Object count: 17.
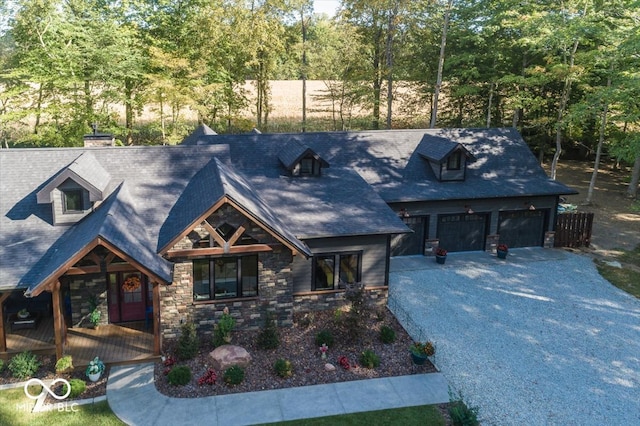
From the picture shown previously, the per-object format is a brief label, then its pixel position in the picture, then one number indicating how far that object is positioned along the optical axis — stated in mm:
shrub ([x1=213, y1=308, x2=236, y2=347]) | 15734
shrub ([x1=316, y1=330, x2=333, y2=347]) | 15883
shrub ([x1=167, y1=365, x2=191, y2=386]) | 13734
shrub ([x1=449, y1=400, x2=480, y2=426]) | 11930
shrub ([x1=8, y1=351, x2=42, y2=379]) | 13828
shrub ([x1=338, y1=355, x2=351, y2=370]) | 14852
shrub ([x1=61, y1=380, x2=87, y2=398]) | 13156
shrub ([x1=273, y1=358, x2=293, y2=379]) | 14281
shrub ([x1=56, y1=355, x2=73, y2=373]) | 13844
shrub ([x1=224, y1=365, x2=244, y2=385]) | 13820
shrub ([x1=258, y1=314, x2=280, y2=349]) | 15727
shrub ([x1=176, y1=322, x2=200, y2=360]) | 14906
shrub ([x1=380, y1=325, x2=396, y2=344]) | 16297
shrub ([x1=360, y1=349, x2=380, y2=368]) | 14953
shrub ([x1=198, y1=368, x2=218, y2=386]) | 13830
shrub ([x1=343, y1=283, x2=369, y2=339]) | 16000
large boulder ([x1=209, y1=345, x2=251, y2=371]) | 14609
